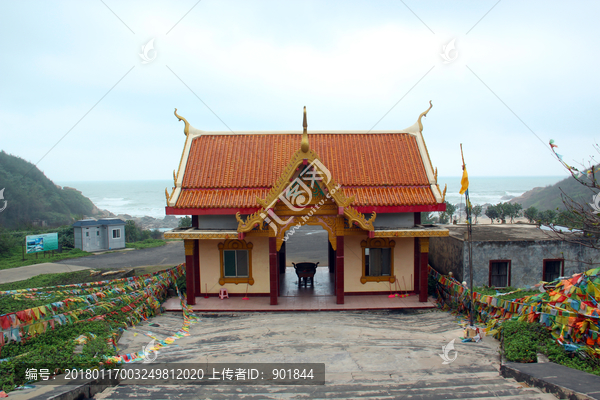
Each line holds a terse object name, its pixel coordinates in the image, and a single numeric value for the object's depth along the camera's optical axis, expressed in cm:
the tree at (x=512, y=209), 4434
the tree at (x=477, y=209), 5176
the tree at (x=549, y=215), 3538
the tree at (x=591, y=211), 845
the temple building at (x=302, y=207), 1476
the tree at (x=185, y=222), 4758
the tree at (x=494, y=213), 4619
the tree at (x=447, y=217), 4289
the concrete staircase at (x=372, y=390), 719
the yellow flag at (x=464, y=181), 1096
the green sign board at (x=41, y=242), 3061
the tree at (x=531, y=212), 4195
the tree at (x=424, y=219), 4094
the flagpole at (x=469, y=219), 1042
